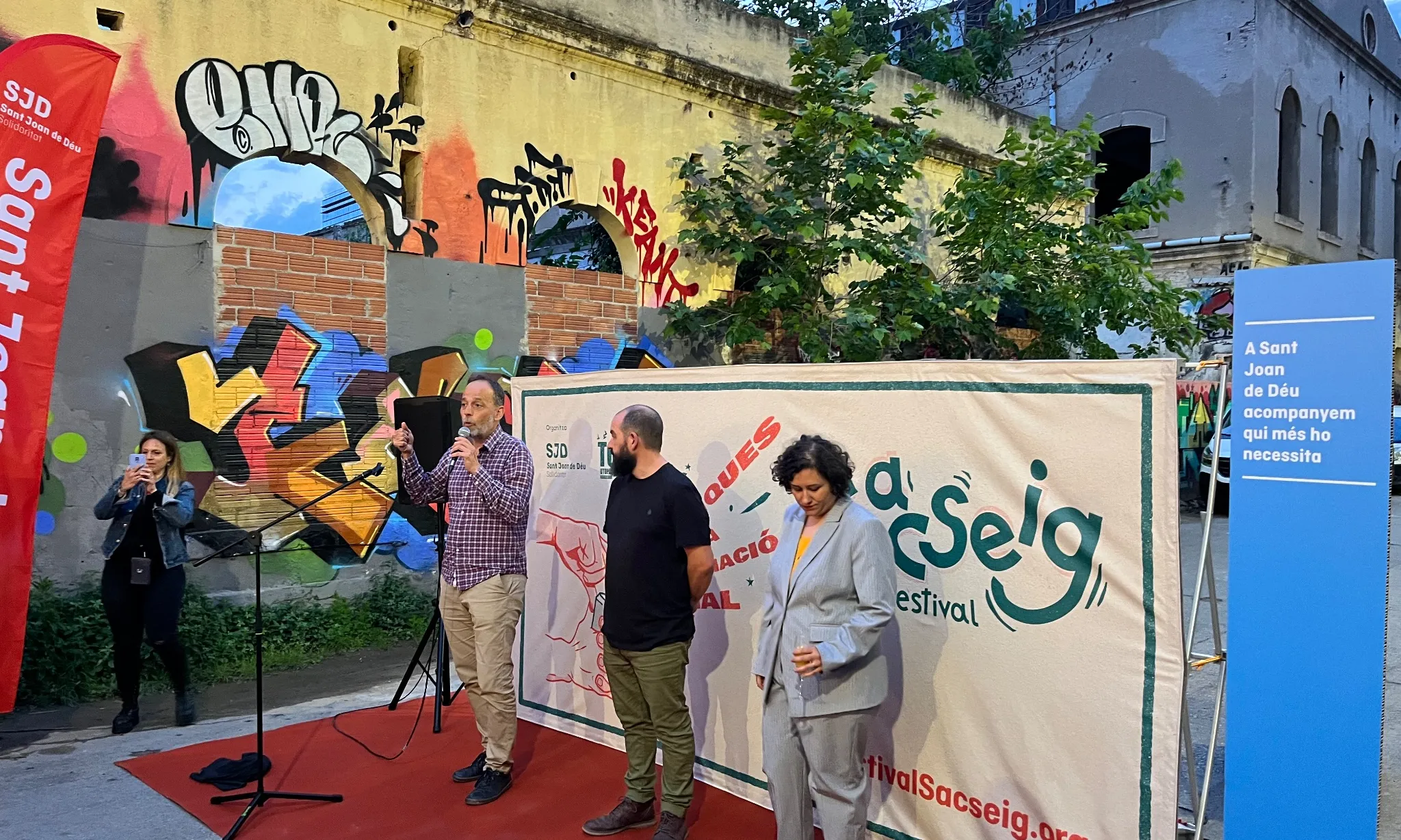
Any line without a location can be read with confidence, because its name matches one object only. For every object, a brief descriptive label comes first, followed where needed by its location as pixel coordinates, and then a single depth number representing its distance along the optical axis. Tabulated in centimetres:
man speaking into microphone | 504
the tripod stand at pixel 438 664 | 602
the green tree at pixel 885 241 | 1098
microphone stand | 472
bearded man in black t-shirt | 444
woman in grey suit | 375
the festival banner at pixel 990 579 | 362
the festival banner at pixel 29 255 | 514
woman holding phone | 632
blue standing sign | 360
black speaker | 575
